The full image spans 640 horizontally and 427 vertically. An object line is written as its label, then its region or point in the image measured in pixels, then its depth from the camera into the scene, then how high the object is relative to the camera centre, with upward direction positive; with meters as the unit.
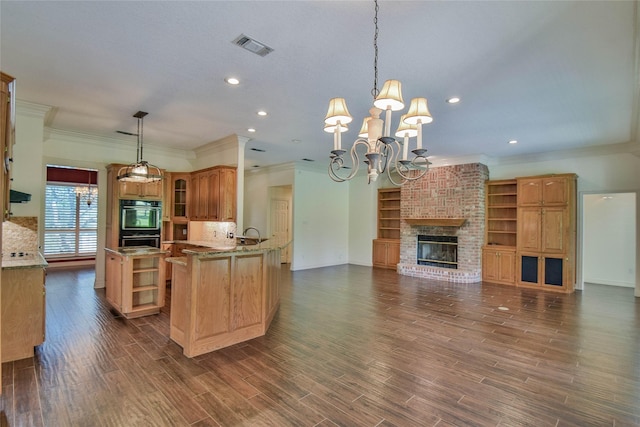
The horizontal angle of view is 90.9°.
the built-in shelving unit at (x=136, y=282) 4.38 -1.01
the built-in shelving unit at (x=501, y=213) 7.55 +0.11
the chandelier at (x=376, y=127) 2.52 +0.76
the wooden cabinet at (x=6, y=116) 2.05 +0.65
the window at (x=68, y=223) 8.85 -0.32
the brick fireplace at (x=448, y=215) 7.50 +0.03
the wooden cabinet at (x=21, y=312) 3.12 -1.02
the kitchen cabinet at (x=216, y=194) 5.99 +0.39
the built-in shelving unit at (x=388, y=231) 9.23 -0.47
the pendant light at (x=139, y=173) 4.49 +0.57
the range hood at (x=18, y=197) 3.74 +0.17
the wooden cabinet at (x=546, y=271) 6.50 -1.14
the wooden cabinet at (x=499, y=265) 7.17 -1.11
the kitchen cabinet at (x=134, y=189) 5.99 +0.47
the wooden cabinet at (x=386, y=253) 9.17 -1.10
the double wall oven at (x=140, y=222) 6.02 -0.18
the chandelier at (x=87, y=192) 9.18 +0.59
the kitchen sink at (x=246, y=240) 5.31 -0.45
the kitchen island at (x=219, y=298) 3.26 -0.94
